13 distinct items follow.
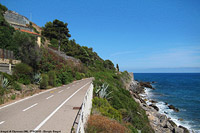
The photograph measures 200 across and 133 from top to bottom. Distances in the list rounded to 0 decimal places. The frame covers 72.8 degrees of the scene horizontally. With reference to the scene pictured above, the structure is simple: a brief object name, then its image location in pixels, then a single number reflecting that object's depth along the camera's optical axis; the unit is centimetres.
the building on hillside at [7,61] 1409
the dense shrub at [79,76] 2906
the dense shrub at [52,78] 1823
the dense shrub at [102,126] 693
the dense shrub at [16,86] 1216
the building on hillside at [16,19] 3866
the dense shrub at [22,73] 1421
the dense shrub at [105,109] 1007
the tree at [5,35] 1798
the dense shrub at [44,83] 1590
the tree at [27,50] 1578
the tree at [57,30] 3788
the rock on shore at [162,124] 1750
